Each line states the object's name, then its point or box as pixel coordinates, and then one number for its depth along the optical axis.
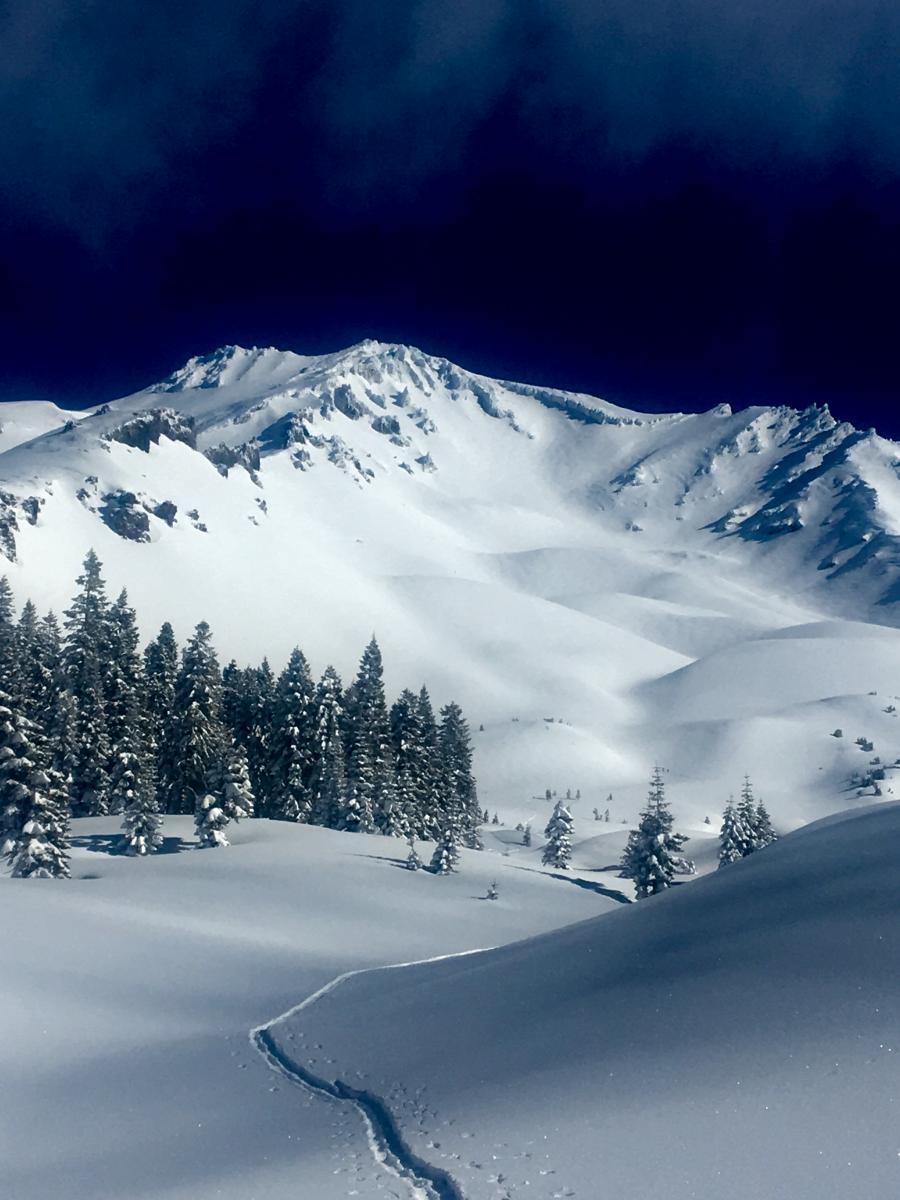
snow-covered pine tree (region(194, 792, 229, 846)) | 46.41
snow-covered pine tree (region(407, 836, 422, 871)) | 44.45
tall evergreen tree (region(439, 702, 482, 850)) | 67.25
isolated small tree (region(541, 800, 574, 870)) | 65.38
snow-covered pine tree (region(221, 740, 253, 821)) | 47.72
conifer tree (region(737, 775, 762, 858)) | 57.00
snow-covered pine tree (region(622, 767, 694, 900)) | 48.16
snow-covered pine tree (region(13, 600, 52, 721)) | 53.81
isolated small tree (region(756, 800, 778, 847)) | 60.09
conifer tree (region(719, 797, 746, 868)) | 56.53
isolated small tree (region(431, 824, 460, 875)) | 45.78
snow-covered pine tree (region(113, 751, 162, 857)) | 45.62
